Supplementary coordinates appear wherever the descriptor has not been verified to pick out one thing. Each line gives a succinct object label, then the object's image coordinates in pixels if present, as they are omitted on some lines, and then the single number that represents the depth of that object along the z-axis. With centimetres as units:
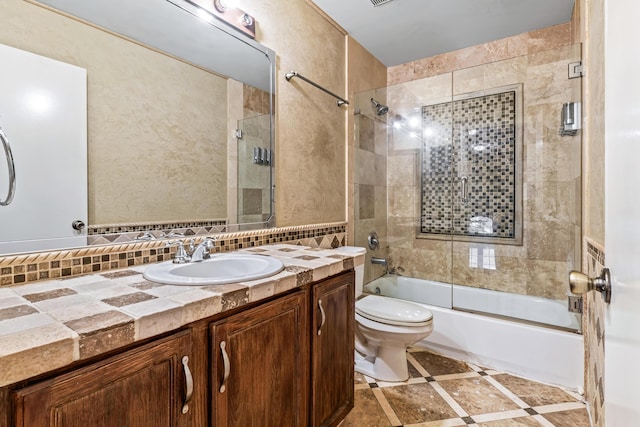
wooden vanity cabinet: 58
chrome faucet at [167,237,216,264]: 119
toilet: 181
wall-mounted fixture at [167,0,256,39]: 144
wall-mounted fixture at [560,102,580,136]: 206
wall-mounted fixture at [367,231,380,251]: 269
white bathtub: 185
